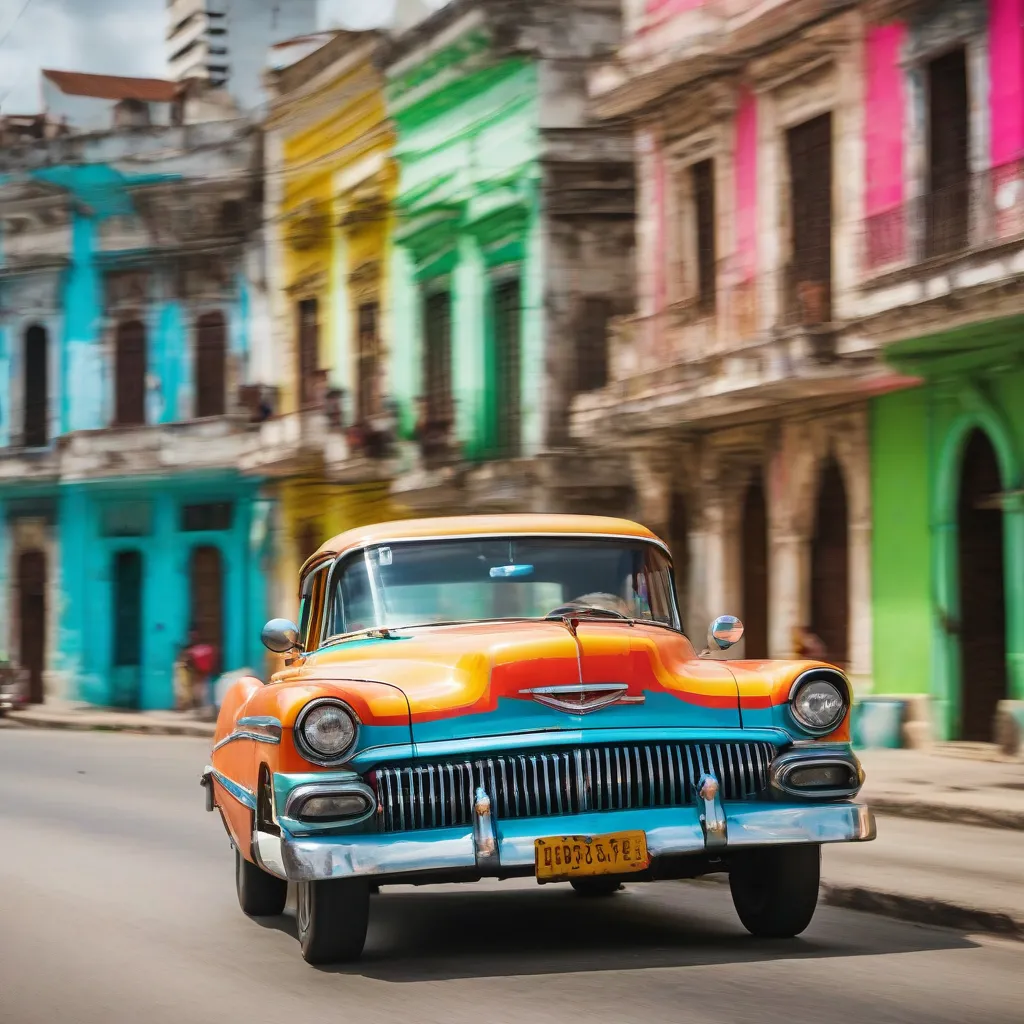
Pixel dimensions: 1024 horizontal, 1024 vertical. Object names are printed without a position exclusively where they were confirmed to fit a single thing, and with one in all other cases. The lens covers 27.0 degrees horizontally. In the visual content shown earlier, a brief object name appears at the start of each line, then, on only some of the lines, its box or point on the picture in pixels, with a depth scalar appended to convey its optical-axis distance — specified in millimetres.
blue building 37969
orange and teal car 6949
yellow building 33000
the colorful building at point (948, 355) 18734
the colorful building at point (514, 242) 27906
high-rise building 52219
